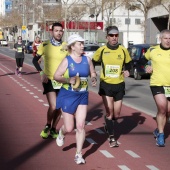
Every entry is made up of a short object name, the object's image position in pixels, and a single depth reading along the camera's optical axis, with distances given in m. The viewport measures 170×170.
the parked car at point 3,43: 122.26
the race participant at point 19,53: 31.27
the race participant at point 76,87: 8.36
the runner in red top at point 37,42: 30.87
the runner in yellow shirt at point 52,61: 10.27
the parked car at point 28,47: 76.33
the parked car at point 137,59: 28.93
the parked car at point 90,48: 42.85
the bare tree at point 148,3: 55.91
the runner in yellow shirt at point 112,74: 10.03
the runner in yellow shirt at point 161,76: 10.07
